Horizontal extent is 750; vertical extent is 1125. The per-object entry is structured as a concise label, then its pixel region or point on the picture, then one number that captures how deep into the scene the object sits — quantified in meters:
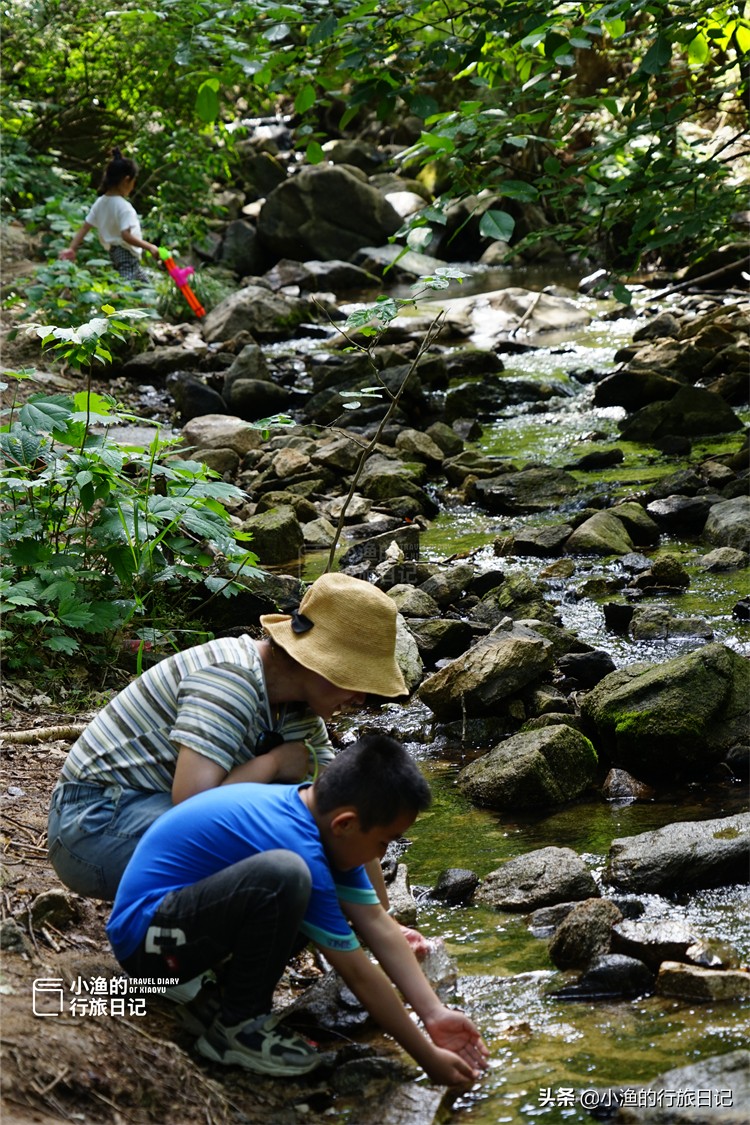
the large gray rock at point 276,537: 6.86
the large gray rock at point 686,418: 9.27
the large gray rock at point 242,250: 17.84
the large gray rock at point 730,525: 6.62
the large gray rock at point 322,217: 18.11
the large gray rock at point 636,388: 10.18
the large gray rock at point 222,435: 9.17
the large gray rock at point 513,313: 13.92
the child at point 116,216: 9.50
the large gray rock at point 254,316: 13.56
